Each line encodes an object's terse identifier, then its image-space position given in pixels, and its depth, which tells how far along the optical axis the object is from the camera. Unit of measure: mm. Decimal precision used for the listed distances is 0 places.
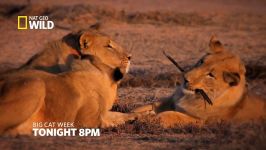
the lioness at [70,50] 18766
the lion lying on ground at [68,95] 16141
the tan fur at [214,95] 18234
